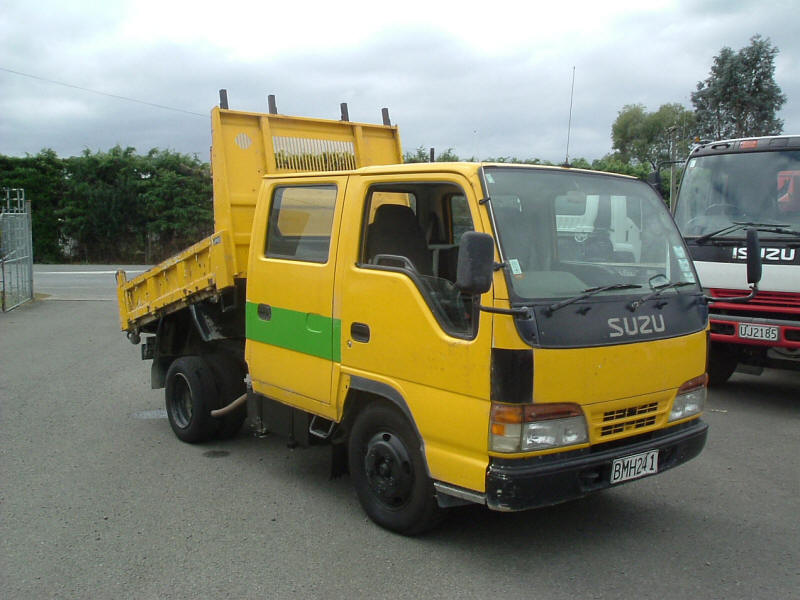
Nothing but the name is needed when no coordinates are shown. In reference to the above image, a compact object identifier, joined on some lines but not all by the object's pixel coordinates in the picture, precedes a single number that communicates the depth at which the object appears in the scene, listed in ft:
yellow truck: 12.62
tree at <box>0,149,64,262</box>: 91.66
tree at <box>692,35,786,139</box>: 79.87
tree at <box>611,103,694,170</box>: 134.72
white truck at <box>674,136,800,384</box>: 23.99
